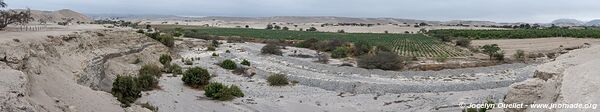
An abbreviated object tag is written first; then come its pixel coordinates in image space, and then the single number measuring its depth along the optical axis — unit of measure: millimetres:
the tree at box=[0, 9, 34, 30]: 30211
